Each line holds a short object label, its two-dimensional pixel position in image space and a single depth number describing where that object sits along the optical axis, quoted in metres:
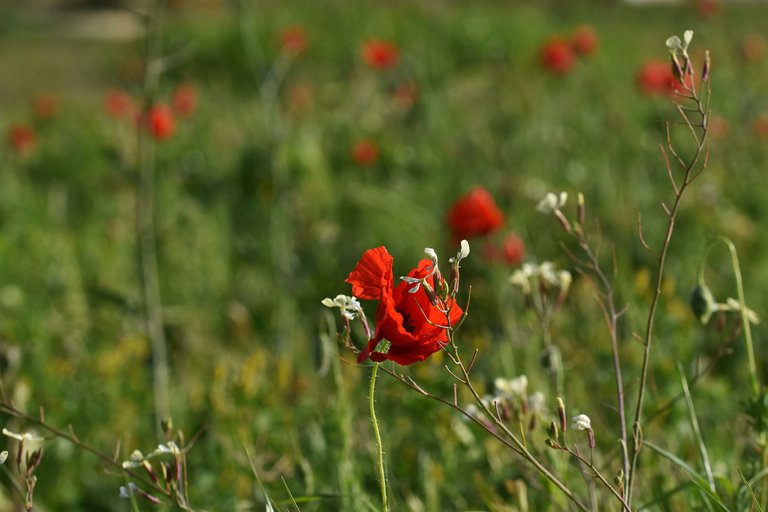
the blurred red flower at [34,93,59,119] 9.98
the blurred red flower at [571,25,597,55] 9.23
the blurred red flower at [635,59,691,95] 7.95
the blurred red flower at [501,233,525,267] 5.11
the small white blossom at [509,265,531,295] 2.91
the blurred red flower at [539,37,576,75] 9.09
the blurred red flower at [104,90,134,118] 9.19
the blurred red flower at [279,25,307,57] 8.61
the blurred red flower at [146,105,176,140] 6.81
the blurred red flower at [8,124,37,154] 8.30
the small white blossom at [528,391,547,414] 2.80
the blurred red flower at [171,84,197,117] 8.71
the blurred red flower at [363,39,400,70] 9.27
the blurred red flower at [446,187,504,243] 5.07
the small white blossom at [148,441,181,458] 2.19
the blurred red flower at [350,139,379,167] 7.25
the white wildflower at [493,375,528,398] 2.73
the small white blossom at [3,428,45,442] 2.13
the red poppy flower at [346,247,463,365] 1.90
